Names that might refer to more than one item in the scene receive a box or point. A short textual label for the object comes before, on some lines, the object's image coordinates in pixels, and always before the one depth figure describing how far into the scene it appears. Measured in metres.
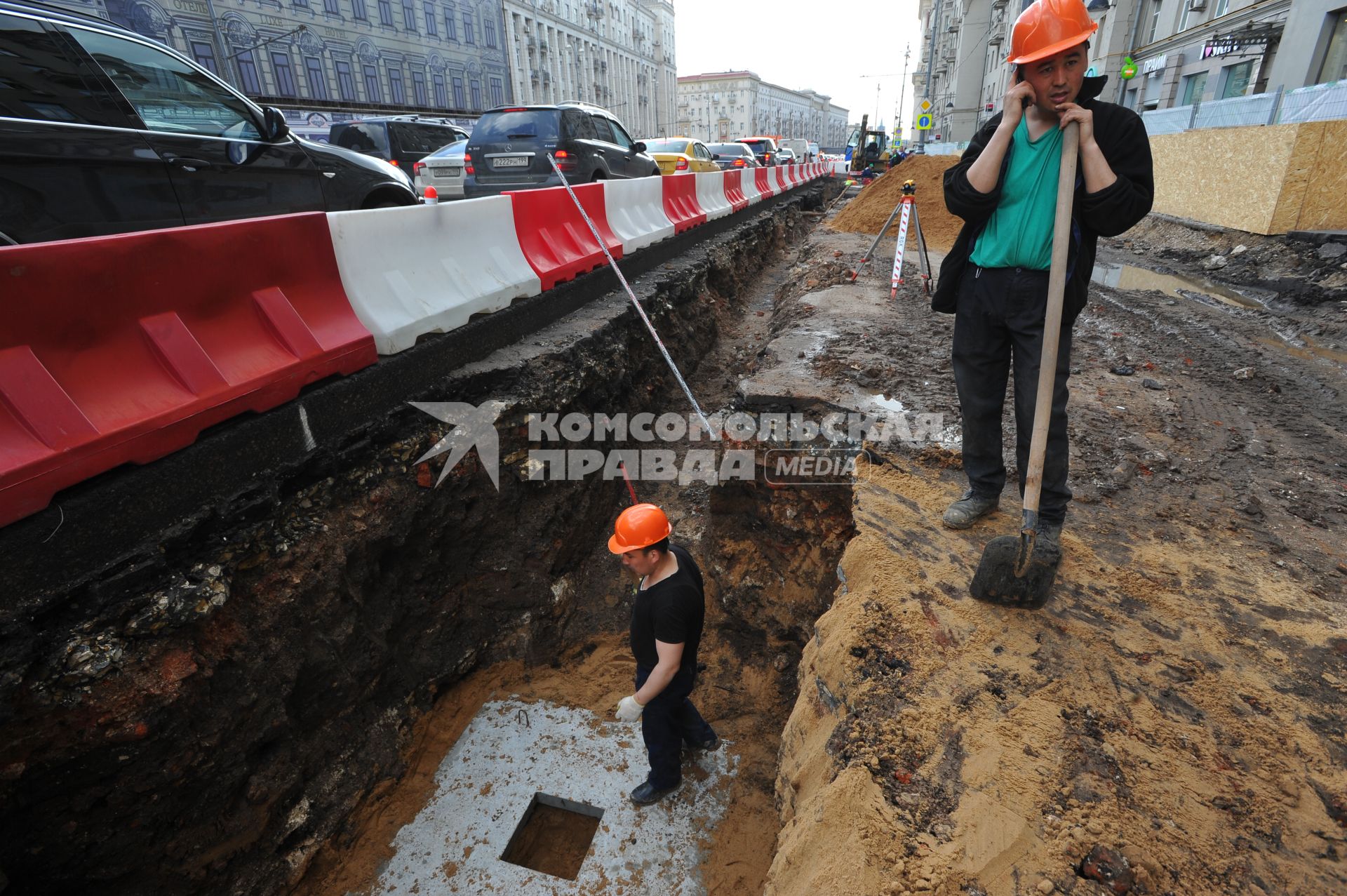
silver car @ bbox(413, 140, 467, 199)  11.75
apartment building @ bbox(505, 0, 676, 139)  44.03
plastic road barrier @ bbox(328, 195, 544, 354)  3.41
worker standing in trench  2.96
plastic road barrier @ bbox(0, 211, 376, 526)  2.04
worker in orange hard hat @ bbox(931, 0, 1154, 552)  2.22
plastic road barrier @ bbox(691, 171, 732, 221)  10.31
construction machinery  30.77
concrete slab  3.04
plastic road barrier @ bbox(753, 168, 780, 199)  15.43
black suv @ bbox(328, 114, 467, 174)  13.31
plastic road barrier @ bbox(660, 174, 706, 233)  8.56
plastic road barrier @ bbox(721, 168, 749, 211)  12.12
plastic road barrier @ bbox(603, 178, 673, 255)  6.70
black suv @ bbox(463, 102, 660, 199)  9.09
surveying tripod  7.25
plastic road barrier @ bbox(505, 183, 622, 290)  5.00
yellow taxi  14.66
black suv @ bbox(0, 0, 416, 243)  3.10
